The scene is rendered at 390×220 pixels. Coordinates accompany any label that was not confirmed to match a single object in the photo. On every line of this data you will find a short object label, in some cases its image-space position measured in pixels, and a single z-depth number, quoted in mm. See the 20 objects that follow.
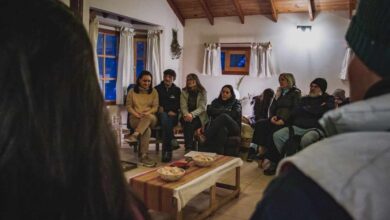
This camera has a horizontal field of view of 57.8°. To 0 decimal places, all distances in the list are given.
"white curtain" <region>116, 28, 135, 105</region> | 6129
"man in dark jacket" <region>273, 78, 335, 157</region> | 4320
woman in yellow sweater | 4695
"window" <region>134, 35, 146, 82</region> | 6559
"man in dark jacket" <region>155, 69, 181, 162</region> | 4836
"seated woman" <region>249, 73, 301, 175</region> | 4617
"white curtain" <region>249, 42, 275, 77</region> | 6527
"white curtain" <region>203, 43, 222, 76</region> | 7012
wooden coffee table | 2623
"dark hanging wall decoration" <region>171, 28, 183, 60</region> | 7044
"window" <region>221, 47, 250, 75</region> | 6824
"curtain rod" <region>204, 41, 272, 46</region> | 6570
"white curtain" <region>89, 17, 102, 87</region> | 5293
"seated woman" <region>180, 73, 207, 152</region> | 4953
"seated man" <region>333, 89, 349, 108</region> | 5112
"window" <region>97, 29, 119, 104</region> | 5988
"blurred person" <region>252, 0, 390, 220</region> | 465
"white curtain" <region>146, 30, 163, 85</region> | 6516
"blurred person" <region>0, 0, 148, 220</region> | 501
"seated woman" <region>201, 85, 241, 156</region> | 4754
